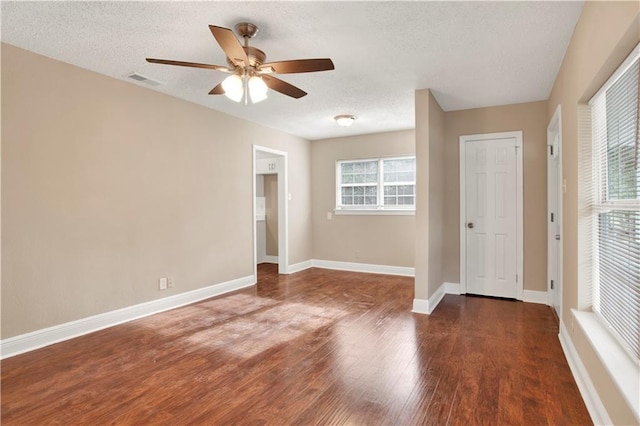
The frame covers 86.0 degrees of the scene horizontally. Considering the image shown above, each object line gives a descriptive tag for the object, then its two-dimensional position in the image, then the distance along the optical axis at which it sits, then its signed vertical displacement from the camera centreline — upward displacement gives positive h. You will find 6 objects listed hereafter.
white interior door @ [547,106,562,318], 3.96 -0.14
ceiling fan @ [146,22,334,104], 2.44 +1.08
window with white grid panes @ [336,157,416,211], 6.28 +0.46
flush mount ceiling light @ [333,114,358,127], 5.09 +1.33
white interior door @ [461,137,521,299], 4.64 -0.12
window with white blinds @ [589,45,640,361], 1.72 +0.01
